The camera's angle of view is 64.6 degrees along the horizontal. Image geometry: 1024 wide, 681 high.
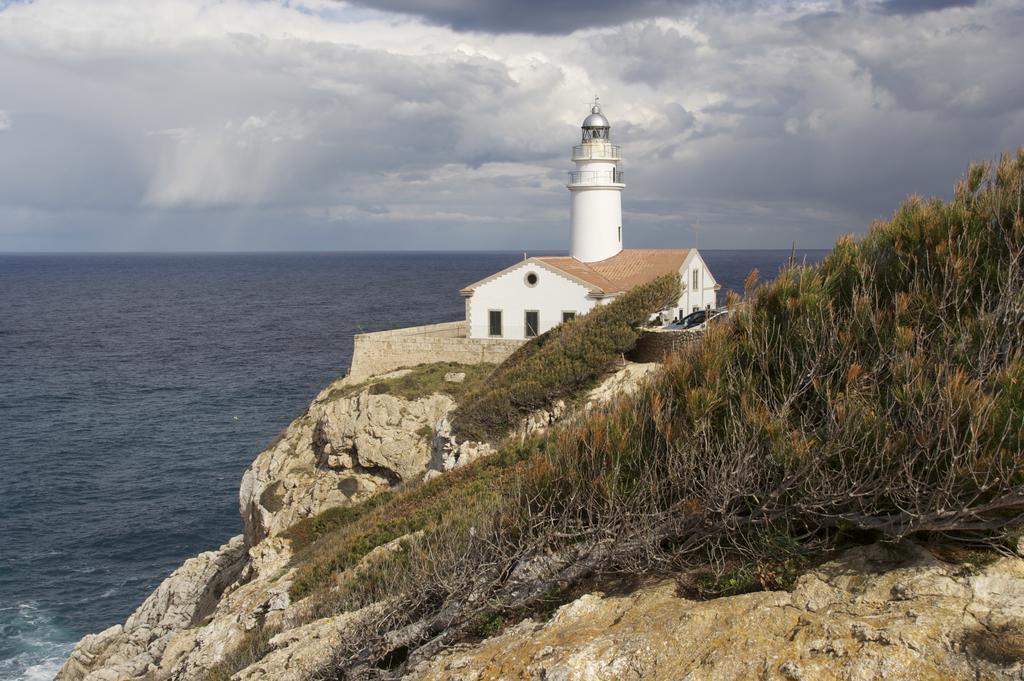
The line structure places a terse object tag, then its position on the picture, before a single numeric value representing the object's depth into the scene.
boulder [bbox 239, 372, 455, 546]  27.70
